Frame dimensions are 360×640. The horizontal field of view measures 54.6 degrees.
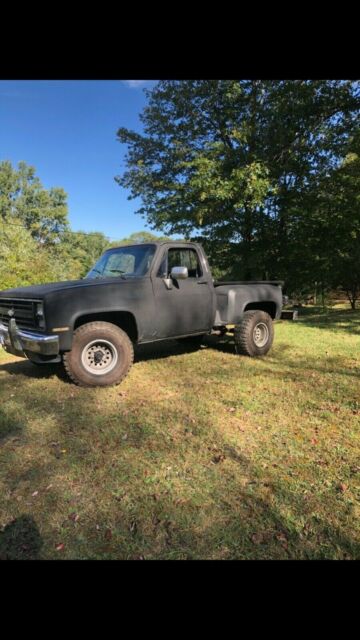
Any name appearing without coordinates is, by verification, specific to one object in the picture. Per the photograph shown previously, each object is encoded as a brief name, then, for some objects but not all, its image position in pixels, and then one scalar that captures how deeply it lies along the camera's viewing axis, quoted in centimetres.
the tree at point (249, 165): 1360
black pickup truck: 426
